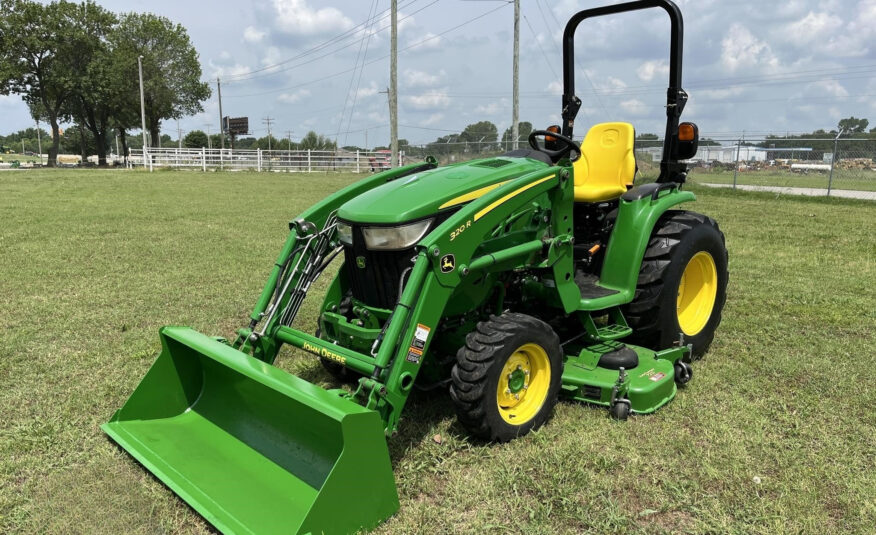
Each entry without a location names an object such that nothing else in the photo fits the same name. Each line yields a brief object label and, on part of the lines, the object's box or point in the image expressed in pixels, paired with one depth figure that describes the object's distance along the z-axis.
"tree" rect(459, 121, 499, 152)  26.78
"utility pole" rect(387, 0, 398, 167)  20.38
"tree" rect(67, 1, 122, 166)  43.16
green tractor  2.79
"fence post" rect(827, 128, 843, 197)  16.17
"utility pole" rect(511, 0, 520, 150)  21.45
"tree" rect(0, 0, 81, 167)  41.50
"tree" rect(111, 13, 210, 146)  44.59
